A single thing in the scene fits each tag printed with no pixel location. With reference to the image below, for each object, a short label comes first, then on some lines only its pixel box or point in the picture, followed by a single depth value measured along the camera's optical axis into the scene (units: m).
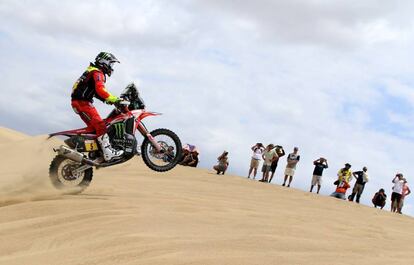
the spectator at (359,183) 17.27
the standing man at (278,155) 17.69
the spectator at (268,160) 17.62
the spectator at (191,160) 20.36
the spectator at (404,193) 16.45
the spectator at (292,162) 17.47
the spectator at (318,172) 17.25
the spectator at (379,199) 17.12
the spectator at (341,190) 16.28
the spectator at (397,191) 16.48
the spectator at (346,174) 16.72
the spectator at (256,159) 18.33
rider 8.38
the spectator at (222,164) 18.67
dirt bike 8.23
